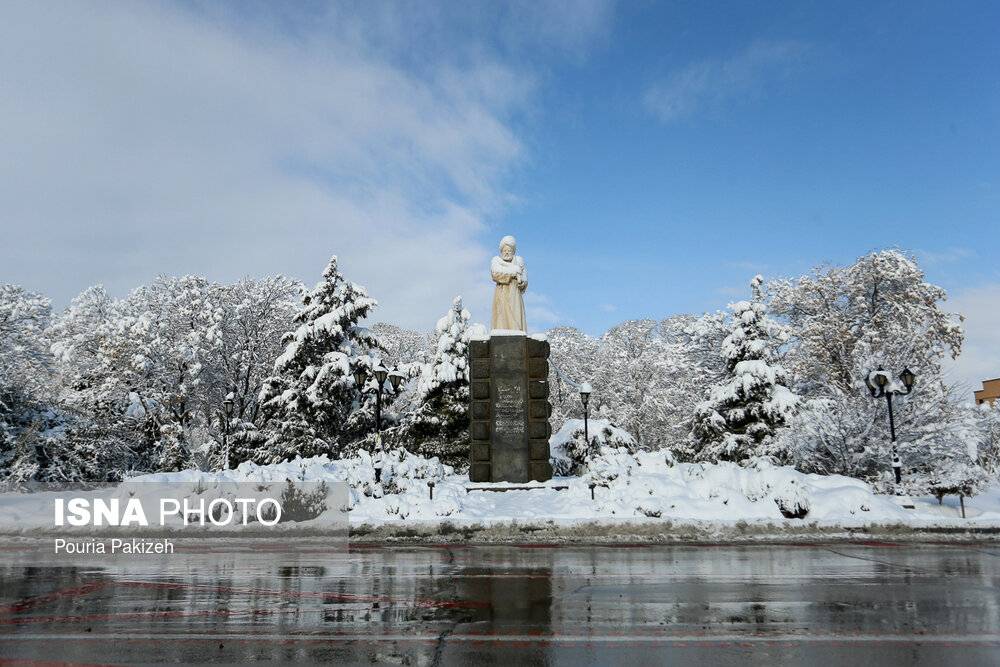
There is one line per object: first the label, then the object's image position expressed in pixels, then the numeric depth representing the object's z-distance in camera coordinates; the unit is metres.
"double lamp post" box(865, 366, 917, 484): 15.96
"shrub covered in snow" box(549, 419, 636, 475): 23.59
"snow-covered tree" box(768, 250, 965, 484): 17.41
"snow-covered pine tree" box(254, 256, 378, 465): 29.75
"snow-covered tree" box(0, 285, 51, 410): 23.41
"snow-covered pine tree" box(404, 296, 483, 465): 27.14
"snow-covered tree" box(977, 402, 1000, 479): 17.33
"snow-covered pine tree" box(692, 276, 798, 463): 28.09
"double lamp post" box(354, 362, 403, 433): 29.42
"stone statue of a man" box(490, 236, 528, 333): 20.31
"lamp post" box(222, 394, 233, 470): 29.08
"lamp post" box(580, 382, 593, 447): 24.17
